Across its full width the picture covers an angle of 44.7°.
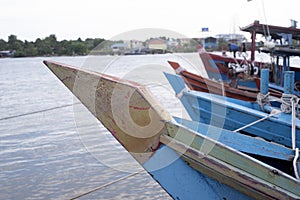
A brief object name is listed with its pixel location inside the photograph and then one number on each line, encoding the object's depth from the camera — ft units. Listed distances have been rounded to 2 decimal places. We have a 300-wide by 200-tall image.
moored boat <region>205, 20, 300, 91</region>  28.37
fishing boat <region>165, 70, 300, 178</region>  17.22
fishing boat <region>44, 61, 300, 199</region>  8.43
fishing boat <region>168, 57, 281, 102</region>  26.17
